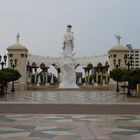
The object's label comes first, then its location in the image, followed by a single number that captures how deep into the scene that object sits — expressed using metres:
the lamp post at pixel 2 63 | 20.20
